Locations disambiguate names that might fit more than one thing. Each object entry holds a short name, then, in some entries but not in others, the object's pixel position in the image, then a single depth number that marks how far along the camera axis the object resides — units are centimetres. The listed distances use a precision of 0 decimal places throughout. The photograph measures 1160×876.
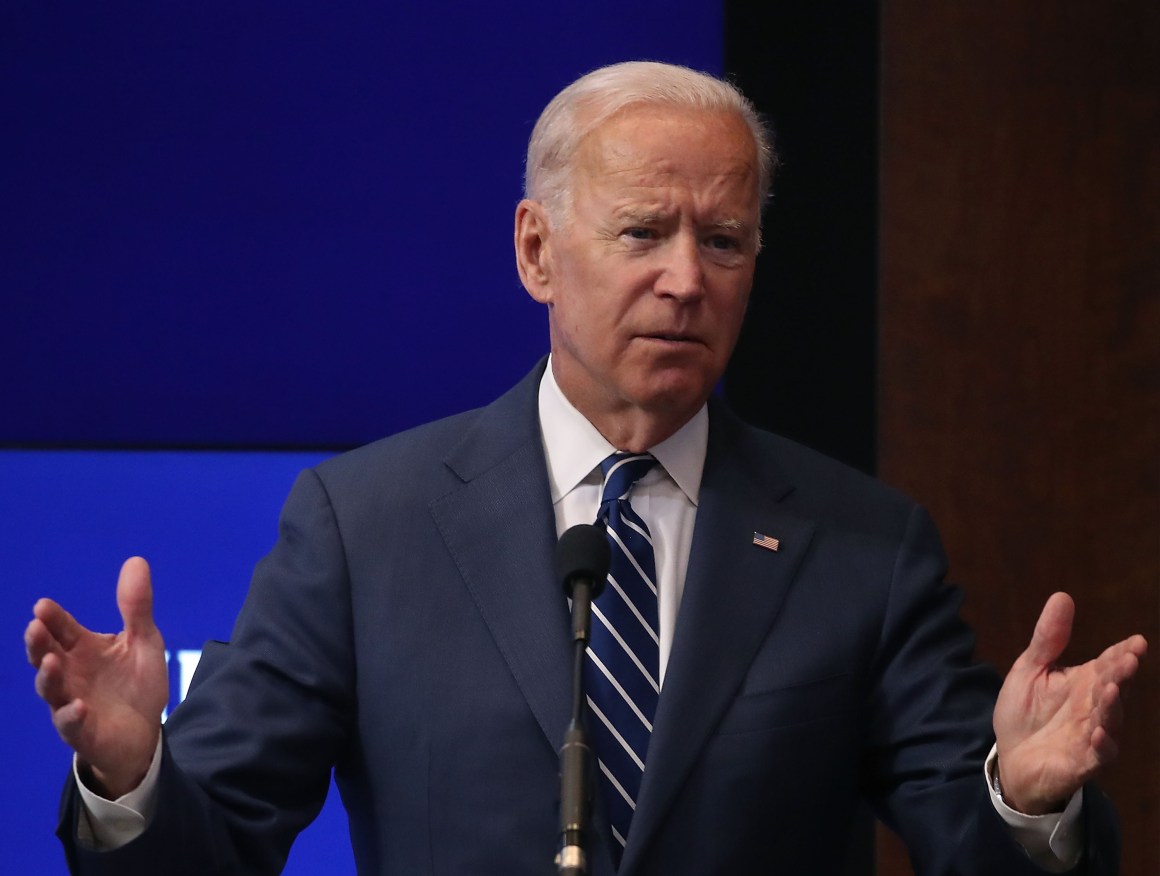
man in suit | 845
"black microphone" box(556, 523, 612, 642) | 836
